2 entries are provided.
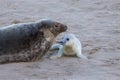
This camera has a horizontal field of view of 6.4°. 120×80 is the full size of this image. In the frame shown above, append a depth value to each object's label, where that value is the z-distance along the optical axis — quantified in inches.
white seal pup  680.0
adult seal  649.8
